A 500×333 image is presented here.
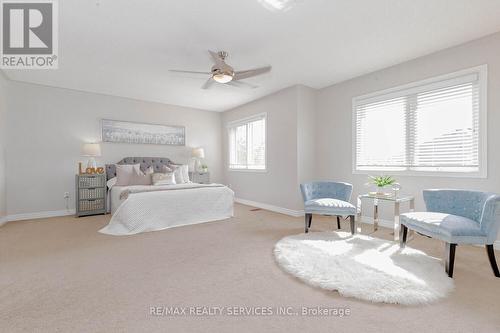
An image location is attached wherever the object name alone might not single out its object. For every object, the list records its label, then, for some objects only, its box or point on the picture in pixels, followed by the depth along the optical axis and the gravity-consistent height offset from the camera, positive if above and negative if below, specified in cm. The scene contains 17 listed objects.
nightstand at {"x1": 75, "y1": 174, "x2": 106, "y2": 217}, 460 -58
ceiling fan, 285 +125
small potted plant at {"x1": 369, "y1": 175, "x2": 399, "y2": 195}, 337 -24
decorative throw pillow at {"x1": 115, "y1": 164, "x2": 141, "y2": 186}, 476 -15
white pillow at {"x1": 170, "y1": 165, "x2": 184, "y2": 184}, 519 -23
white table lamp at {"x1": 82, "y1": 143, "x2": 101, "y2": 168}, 471 +34
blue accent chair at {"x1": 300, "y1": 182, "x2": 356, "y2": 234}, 326 -53
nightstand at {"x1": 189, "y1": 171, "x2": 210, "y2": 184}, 604 -29
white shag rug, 183 -101
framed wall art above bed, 531 +84
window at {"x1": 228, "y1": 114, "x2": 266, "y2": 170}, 569 +61
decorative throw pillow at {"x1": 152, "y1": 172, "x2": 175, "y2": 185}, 472 -27
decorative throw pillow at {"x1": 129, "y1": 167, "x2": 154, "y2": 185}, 486 -26
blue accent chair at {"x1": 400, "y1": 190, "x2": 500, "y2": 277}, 212 -56
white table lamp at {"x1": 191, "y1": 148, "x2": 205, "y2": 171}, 615 +35
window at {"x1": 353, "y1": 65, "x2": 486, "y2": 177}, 303 +59
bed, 353 -69
